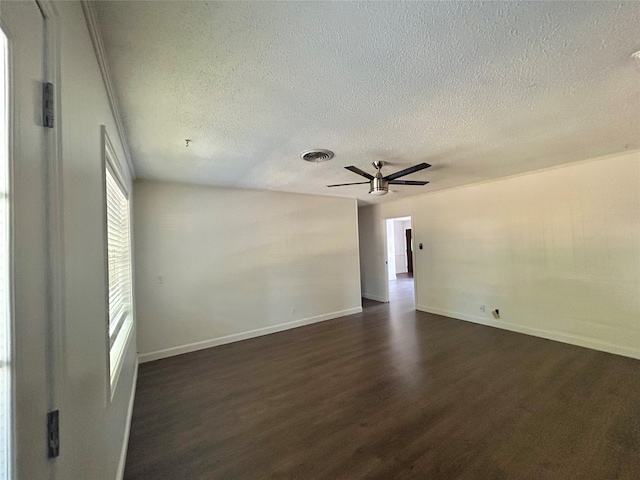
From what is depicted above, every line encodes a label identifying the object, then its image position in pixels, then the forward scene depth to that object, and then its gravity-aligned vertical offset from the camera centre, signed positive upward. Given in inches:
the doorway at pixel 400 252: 388.5 -15.3
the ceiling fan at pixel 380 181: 108.7 +28.0
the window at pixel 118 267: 70.7 -4.0
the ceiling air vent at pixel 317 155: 105.0 +38.1
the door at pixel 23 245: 20.9 +1.3
